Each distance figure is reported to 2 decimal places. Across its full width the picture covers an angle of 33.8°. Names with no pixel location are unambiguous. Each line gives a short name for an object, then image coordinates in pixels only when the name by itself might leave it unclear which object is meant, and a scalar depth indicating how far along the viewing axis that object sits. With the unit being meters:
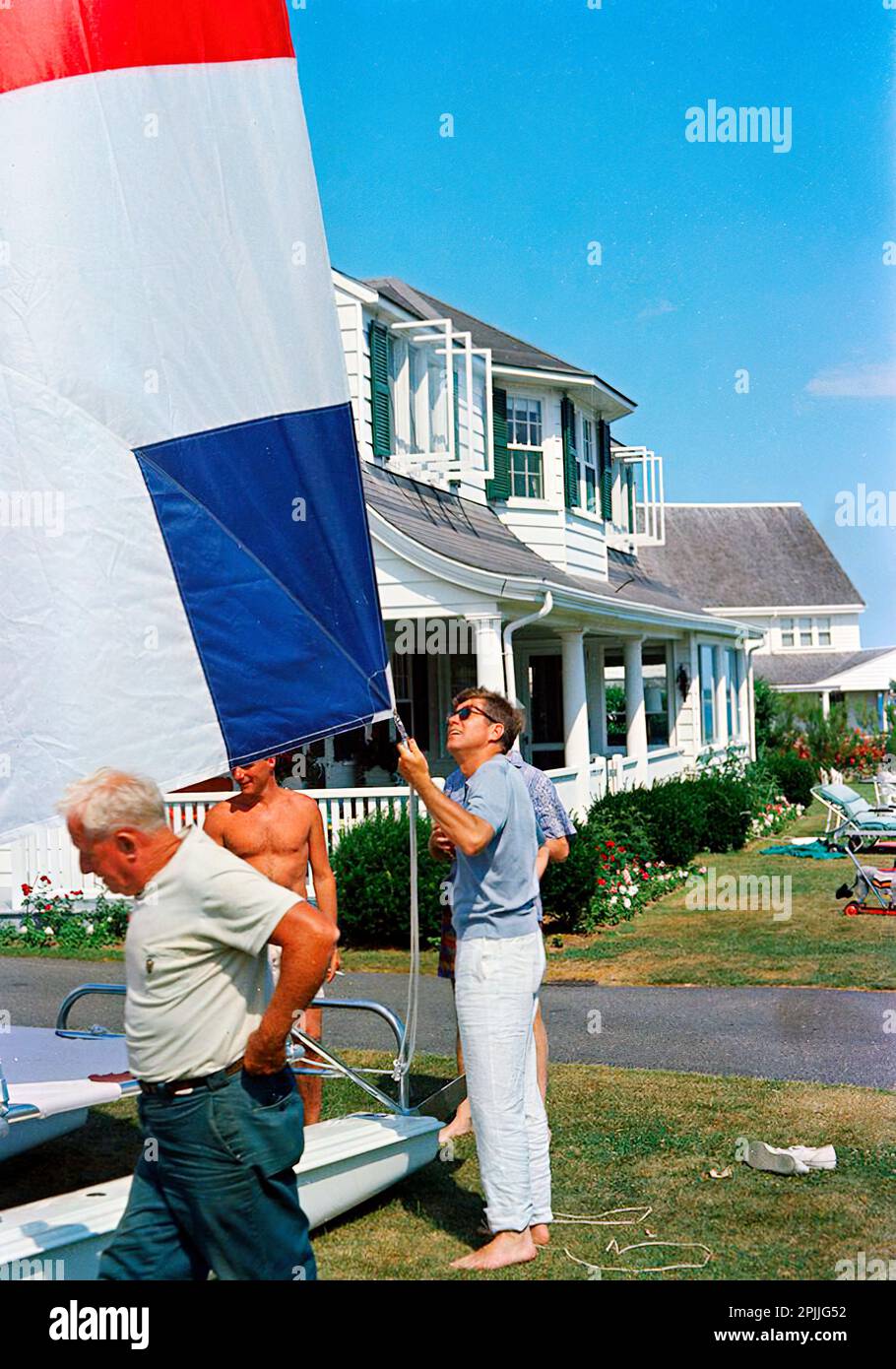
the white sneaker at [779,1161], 6.19
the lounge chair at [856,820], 17.78
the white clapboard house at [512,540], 14.68
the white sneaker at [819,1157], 6.25
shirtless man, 6.35
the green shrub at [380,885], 12.27
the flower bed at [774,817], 22.45
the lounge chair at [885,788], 21.91
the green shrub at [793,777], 27.25
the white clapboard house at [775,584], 50.25
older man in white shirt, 3.56
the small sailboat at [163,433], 4.40
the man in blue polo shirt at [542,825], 6.75
